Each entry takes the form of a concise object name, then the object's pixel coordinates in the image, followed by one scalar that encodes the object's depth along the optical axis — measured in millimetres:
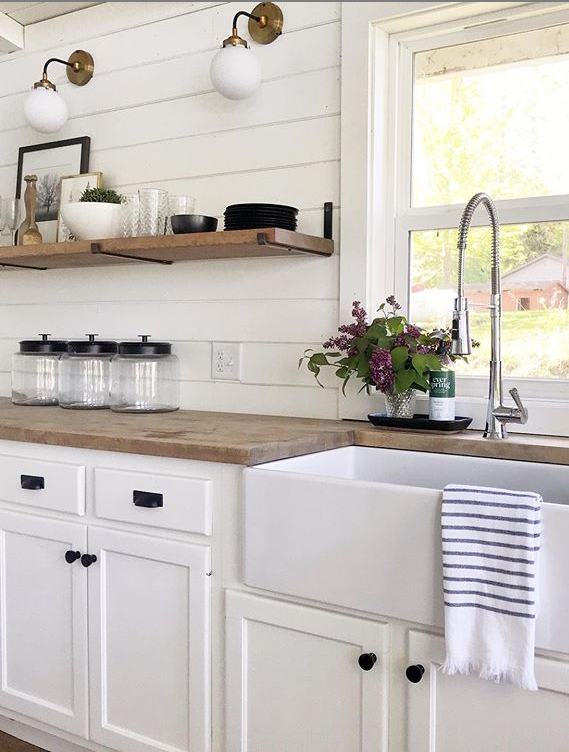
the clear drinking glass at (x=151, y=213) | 2371
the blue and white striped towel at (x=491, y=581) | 1223
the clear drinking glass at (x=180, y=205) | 2355
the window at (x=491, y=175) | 2035
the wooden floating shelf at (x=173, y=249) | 2059
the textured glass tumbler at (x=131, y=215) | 2387
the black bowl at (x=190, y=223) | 2209
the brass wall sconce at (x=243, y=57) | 2270
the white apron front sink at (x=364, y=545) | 1234
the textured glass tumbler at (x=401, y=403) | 2059
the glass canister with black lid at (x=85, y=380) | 2582
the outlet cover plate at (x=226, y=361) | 2438
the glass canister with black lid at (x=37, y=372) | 2611
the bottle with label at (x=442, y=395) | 1980
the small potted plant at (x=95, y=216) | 2414
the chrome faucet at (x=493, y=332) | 1828
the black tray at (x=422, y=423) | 1966
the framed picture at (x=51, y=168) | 2740
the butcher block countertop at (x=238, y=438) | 1681
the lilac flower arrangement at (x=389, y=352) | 1978
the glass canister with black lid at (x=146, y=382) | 2484
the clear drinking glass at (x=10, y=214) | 2746
